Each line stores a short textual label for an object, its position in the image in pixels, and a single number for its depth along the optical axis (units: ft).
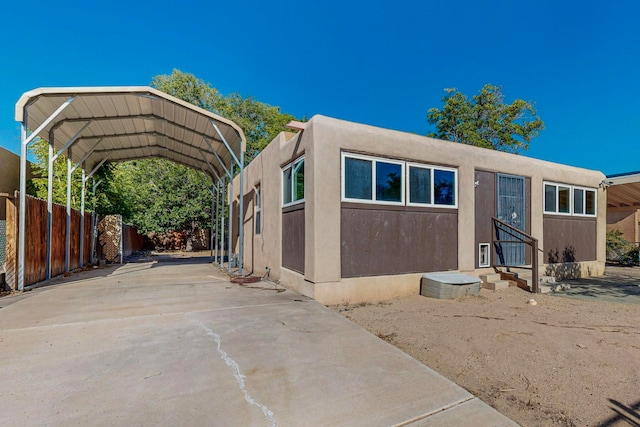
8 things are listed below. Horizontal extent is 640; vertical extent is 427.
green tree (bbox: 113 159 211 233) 60.85
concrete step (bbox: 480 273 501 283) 23.62
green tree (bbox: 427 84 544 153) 68.18
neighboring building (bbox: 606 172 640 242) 40.95
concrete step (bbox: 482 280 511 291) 22.91
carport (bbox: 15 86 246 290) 21.07
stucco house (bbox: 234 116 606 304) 18.25
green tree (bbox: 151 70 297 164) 73.26
